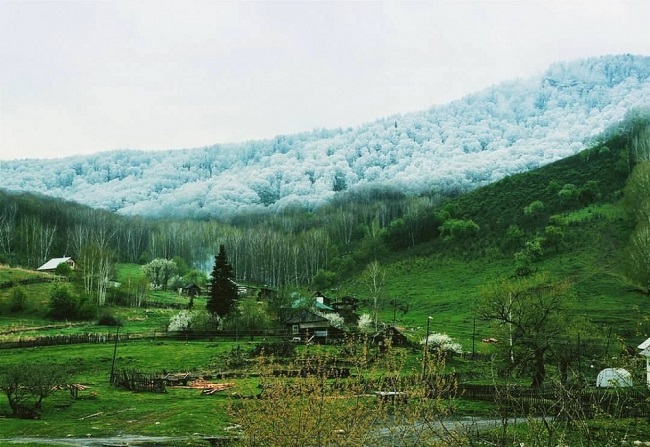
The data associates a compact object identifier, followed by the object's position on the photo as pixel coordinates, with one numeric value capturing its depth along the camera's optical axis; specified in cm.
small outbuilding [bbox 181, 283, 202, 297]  12264
